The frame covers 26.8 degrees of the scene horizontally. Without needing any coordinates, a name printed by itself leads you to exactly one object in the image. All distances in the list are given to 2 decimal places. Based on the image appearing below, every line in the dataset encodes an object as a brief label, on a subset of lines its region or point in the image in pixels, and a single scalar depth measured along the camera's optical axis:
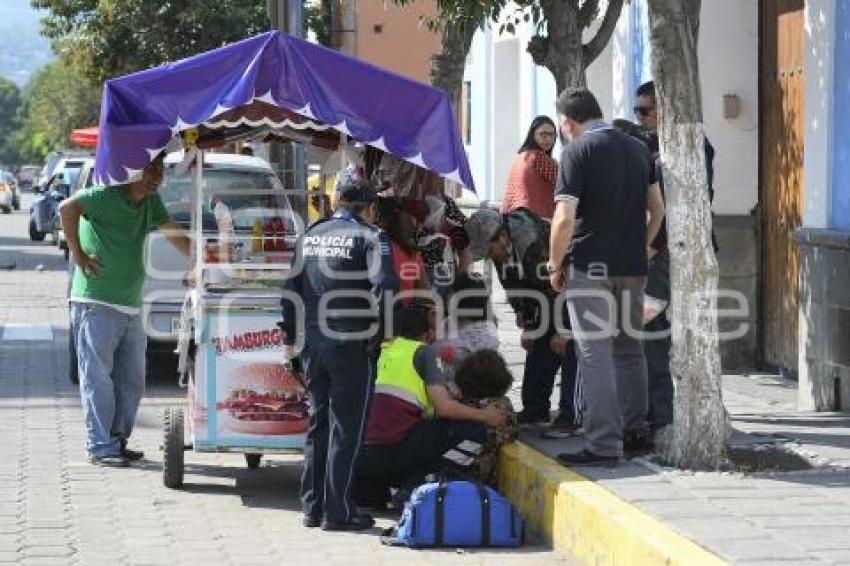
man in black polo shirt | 9.22
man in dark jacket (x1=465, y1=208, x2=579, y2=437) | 10.53
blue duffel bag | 8.71
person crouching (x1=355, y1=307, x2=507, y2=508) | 9.49
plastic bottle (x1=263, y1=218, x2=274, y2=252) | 11.30
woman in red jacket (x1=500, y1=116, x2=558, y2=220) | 11.69
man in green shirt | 10.92
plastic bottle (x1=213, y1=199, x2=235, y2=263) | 10.80
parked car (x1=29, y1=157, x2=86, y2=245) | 38.78
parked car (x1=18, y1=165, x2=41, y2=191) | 106.96
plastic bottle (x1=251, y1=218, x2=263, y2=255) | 11.15
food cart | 9.80
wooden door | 13.55
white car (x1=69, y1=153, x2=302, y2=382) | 14.17
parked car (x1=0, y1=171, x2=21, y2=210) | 70.67
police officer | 9.05
